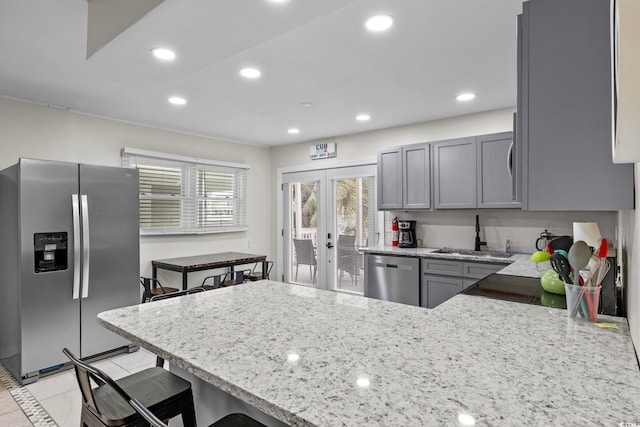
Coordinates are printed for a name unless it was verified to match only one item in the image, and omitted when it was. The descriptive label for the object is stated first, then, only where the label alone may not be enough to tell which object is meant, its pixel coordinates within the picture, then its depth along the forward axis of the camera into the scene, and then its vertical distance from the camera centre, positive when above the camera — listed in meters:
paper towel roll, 2.40 -0.16
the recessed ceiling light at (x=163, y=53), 2.05 +0.93
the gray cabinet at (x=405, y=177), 4.27 +0.41
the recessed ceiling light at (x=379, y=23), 2.14 +1.15
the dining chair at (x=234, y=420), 1.07 -0.68
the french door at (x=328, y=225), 5.19 -0.21
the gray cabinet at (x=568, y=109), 1.15 +0.34
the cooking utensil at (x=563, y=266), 1.42 -0.23
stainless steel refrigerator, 2.91 -0.41
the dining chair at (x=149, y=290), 3.97 -0.90
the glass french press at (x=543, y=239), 3.63 -0.30
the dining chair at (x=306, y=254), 5.73 -0.69
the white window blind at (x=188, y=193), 4.55 +0.26
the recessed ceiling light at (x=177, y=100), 3.61 +1.14
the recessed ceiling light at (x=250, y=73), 2.91 +1.15
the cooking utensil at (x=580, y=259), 1.33 -0.18
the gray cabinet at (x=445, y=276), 3.62 -0.69
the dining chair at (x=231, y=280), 4.16 -0.84
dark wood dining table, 4.15 -0.61
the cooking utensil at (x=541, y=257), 1.99 -0.26
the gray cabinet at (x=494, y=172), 3.73 +0.41
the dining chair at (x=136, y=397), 1.25 -0.70
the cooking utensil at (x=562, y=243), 1.75 -0.16
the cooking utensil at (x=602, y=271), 1.36 -0.23
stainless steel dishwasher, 4.02 -0.79
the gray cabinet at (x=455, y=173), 3.96 +0.42
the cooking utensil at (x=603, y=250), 1.36 -0.15
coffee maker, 4.56 -0.31
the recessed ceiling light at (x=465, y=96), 3.54 +1.14
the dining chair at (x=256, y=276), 4.67 -0.86
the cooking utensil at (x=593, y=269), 1.36 -0.22
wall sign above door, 5.45 +0.93
